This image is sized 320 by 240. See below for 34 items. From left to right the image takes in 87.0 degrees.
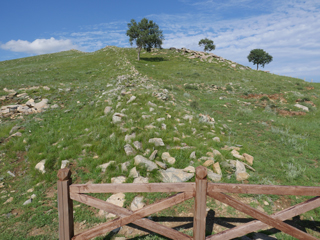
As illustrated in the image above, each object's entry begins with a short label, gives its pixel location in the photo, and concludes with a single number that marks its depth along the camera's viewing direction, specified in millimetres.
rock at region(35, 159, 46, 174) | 6580
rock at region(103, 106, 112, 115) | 10554
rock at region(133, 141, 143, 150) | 7392
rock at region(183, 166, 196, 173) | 6174
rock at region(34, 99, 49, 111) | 12089
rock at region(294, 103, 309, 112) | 16128
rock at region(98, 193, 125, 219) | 4984
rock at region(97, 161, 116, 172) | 6438
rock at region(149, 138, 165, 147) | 7570
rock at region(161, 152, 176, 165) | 6727
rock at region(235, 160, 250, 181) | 6157
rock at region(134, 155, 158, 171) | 6234
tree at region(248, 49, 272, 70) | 66750
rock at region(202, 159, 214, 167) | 6474
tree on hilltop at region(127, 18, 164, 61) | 39062
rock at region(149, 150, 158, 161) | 6779
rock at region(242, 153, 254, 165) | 7179
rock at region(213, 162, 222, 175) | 6173
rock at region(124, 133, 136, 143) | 7816
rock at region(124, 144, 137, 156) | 7073
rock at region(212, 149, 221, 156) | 7086
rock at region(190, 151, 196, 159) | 6926
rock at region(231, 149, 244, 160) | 7287
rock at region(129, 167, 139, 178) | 5961
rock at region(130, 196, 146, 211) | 5045
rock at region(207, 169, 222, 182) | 5893
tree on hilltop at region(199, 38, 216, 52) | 67206
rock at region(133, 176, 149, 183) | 5722
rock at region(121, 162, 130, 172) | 6270
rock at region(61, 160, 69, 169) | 6652
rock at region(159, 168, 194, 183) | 5826
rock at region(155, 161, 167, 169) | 6391
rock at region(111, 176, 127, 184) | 5805
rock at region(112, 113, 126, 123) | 9320
